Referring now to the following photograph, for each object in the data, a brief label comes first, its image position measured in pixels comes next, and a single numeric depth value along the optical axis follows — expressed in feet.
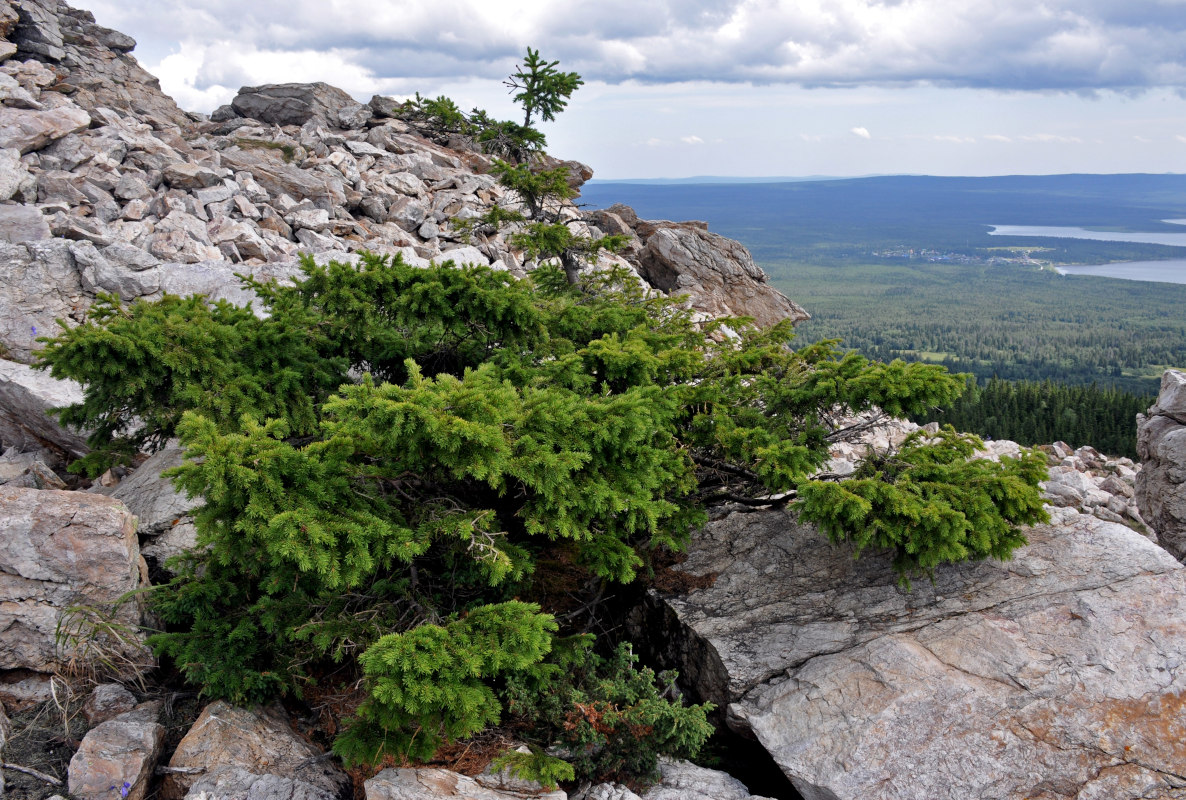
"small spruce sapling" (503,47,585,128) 76.64
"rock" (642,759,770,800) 23.30
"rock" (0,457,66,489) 33.04
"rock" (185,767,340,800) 20.80
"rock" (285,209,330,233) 68.03
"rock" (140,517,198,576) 29.84
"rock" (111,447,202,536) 31.12
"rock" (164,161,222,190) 67.46
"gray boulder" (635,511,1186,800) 21.99
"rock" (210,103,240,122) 109.40
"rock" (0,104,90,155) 63.05
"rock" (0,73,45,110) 67.72
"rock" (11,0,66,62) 87.61
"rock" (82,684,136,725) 23.63
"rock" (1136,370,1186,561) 48.85
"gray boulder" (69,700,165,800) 20.85
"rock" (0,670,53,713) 23.95
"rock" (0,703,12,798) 22.12
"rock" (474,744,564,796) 21.71
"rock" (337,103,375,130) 104.42
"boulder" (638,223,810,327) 90.84
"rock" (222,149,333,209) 74.13
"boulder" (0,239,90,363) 41.55
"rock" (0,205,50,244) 49.42
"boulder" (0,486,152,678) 24.49
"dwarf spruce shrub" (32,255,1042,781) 20.11
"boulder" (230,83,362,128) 105.19
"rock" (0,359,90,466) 35.24
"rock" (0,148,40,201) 55.47
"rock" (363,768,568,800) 20.48
